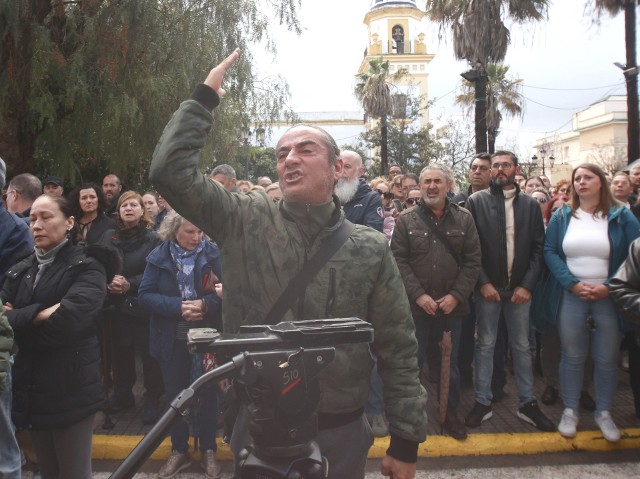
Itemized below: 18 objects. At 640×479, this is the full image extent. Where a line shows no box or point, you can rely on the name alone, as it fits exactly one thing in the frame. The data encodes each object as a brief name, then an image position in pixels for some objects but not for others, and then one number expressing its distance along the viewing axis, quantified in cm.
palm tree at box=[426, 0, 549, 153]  1342
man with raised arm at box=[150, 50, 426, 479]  193
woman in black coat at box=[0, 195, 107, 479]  286
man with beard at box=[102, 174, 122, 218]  637
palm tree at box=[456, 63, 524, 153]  2308
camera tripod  131
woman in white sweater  414
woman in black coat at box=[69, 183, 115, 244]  517
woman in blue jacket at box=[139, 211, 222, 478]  391
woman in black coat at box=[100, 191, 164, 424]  472
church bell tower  6359
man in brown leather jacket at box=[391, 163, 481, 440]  436
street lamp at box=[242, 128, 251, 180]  1334
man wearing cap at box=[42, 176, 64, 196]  622
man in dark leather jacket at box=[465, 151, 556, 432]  450
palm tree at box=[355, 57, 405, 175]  2734
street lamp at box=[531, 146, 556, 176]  3057
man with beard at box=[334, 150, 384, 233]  461
